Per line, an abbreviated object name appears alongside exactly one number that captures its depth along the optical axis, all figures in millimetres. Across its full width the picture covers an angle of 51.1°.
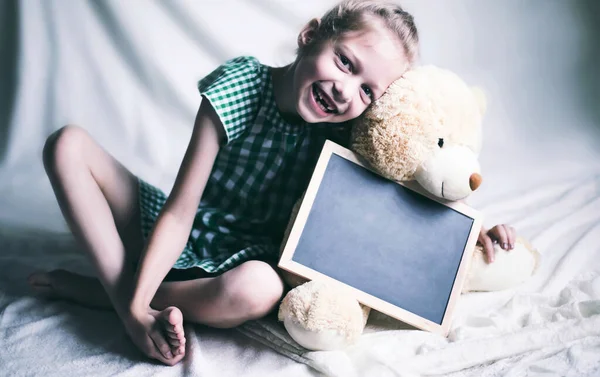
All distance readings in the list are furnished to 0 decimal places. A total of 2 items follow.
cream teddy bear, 921
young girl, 958
